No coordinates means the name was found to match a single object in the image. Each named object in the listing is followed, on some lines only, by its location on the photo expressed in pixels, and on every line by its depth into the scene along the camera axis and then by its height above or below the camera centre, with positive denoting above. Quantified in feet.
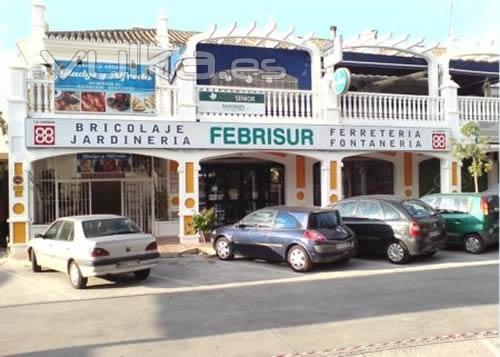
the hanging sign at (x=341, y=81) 57.26 +9.63
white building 52.03 +5.78
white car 35.29 -4.12
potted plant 53.93 -3.93
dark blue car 40.88 -4.24
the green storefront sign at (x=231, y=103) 56.03 +7.49
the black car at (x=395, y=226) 43.80 -3.83
